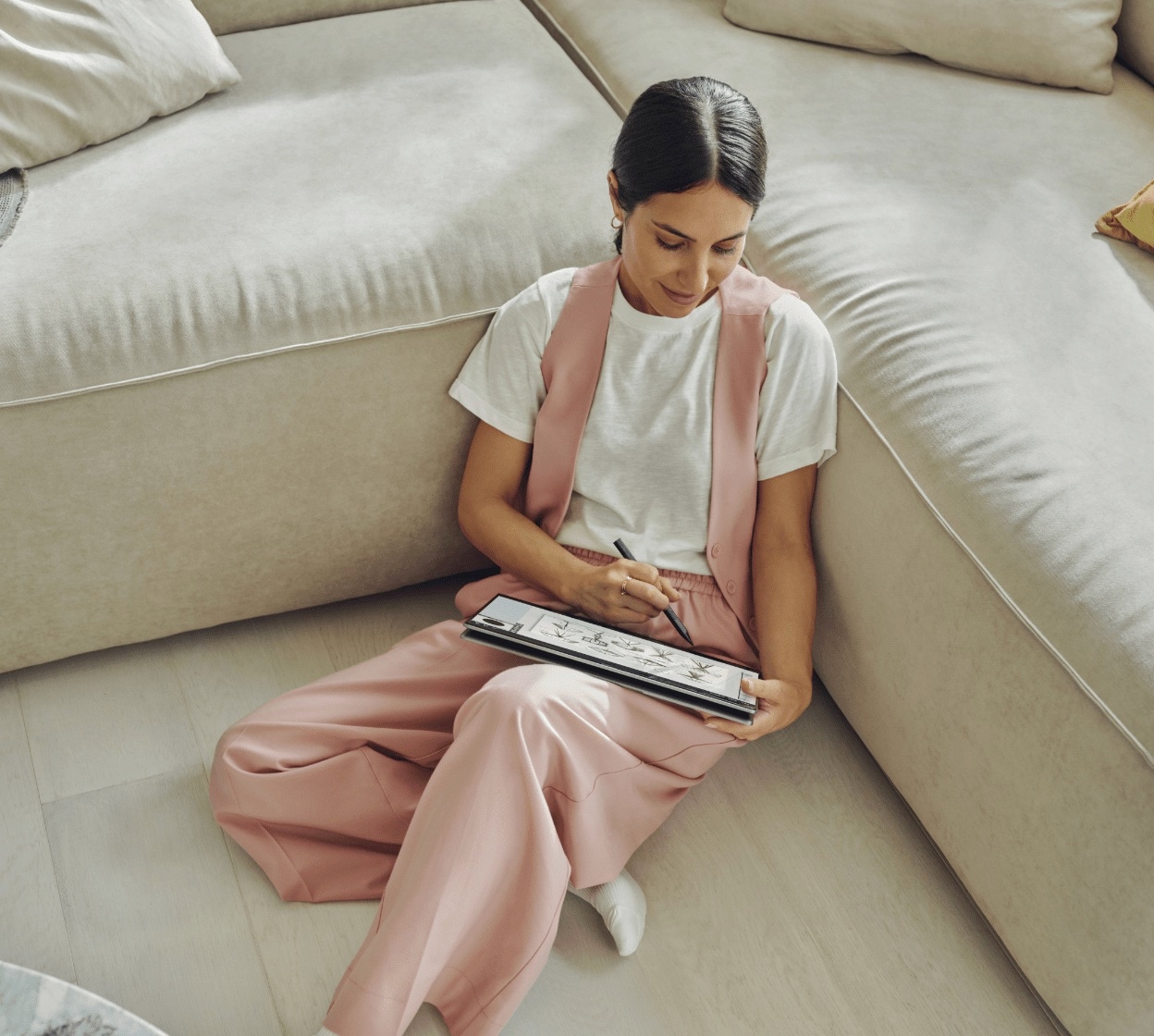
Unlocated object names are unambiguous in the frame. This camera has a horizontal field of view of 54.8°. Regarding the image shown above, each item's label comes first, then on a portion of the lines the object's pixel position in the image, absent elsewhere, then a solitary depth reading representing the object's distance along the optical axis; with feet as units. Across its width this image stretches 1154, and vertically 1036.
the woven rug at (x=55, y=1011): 2.65
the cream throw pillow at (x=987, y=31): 5.21
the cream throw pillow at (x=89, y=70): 4.33
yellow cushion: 4.21
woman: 3.46
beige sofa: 3.29
